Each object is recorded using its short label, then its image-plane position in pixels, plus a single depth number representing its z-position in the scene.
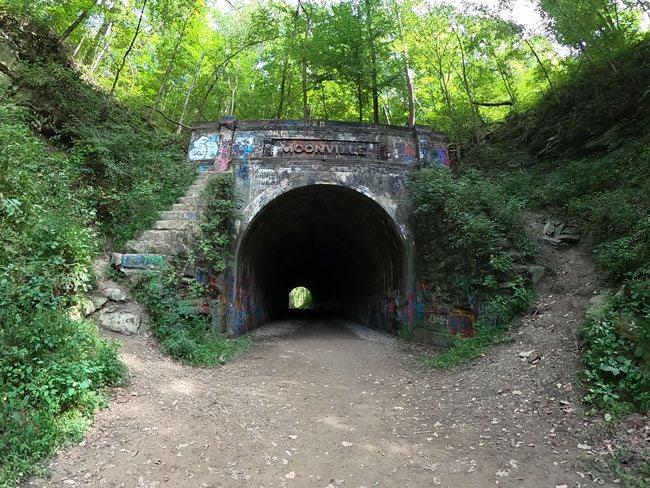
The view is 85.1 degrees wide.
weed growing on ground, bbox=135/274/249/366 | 5.75
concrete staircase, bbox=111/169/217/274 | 6.21
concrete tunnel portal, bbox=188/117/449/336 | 9.59
